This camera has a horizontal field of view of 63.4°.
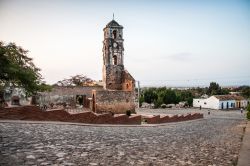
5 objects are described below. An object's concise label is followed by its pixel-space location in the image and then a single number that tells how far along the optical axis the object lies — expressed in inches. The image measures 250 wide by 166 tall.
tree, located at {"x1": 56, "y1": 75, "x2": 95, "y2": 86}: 1871.9
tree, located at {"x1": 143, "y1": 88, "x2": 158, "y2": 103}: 2114.8
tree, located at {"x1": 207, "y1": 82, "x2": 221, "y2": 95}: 2721.6
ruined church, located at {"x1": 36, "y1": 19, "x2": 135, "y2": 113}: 1000.9
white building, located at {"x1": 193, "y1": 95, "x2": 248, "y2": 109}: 2027.1
